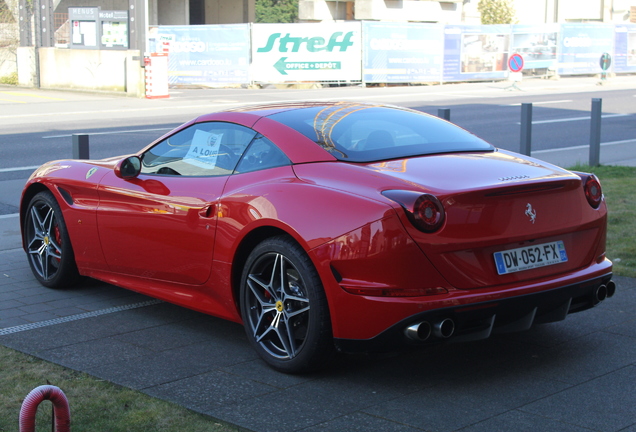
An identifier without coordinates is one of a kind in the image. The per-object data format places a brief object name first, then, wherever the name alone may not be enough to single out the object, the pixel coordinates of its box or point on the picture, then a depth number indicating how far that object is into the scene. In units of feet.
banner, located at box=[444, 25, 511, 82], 112.78
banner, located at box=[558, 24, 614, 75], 124.98
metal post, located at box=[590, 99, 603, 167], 38.73
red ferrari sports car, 12.75
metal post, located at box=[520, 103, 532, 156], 39.04
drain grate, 16.99
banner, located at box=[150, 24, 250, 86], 104.12
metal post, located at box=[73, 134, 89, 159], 26.91
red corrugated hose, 8.45
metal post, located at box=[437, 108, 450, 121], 32.75
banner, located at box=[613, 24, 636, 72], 132.57
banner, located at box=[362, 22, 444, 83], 105.91
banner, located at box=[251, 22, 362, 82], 104.37
